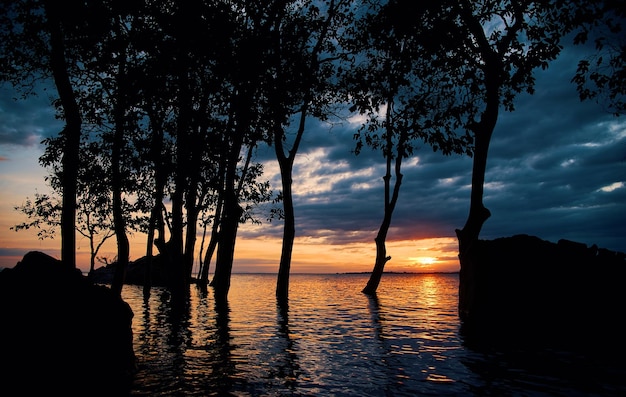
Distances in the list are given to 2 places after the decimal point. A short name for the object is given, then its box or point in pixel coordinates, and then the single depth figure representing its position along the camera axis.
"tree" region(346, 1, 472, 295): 18.44
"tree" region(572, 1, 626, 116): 13.23
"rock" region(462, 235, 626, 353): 14.20
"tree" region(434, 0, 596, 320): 17.98
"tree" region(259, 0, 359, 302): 26.69
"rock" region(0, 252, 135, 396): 7.82
